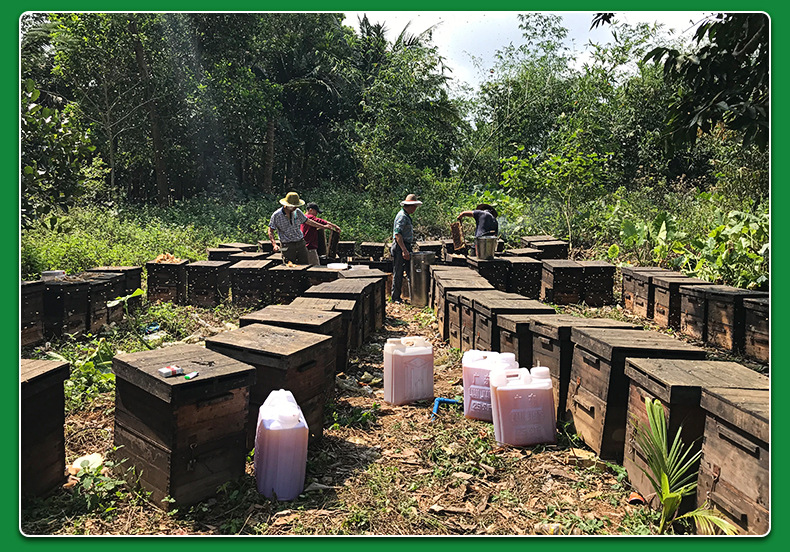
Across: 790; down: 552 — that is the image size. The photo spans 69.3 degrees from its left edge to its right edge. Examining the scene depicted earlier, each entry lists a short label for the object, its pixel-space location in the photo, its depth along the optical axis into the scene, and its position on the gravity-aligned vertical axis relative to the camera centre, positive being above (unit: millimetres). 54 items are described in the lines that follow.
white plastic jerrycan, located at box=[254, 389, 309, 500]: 3445 -1104
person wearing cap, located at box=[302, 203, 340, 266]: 10789 +758
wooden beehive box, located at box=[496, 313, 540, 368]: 4996 -573
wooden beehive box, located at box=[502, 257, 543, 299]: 10133 -110
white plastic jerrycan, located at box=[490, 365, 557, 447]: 4238 -1023
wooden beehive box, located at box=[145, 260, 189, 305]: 9492 -182
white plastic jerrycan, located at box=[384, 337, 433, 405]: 5230 -916
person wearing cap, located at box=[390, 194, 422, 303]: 10219 +594
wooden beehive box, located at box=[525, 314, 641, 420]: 4461 -591
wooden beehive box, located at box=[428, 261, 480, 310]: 8625 -23
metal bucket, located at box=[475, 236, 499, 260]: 10078 +454
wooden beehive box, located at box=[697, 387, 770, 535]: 2602 -892
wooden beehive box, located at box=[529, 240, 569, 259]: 12519 +513
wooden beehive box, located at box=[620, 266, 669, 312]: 9633 -201
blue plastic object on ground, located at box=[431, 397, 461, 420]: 4984 -1171
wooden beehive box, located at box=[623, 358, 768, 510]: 3174 -670
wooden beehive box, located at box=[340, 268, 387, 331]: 8351 -276
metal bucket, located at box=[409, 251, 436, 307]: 10500 -87
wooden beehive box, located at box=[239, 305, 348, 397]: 4816 -429
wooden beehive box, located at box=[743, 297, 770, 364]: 6418 -642
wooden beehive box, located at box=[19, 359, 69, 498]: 3219 -916
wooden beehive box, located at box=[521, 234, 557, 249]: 13483 +791
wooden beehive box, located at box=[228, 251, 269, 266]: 11117 +282
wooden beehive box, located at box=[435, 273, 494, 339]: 7414 -199
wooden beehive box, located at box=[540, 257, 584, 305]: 9836 -190
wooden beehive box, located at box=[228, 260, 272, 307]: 8977 -228
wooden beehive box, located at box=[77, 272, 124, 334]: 7352 -366
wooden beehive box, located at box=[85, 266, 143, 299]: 8594 -93
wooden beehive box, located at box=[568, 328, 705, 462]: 3809 -726
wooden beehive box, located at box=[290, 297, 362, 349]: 6012 -377
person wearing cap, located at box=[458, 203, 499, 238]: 10477 +878
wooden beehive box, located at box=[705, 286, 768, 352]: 6867 -539
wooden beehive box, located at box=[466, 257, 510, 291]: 9922 +28
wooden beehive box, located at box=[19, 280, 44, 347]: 6426 -502
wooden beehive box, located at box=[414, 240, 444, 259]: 12641 +543
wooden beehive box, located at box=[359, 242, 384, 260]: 12602 +471
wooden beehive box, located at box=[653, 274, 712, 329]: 8273 -387
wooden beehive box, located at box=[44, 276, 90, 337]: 6902 -446
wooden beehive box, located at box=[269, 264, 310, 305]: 8508 -171
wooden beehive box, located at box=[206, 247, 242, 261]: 11641 +336
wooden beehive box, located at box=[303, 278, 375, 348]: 6926 -286
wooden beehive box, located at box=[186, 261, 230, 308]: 9406 -242
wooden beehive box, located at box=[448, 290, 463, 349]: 7059 -620
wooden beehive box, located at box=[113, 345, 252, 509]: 3211 -895
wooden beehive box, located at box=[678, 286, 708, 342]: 7484 -531
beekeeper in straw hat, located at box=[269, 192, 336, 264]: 9742 +720
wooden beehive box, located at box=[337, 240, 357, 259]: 13539 +526
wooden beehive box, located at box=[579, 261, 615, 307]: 9938 -189
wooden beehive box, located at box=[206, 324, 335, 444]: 3914 -639
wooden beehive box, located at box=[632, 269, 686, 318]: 9039 -294
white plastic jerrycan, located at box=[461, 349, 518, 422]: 4763 -929
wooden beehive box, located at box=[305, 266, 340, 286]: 8422 -60
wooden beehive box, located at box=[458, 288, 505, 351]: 6364 -488
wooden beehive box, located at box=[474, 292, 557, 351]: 5547 -381
